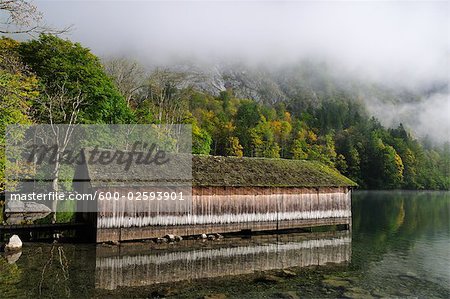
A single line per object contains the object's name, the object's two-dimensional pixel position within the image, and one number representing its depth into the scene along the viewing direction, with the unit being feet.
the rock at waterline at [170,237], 85.51
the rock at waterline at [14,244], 72.31
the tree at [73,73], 123.95
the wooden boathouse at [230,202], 82.12
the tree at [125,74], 174.40
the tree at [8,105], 47.73
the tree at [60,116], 118.73
